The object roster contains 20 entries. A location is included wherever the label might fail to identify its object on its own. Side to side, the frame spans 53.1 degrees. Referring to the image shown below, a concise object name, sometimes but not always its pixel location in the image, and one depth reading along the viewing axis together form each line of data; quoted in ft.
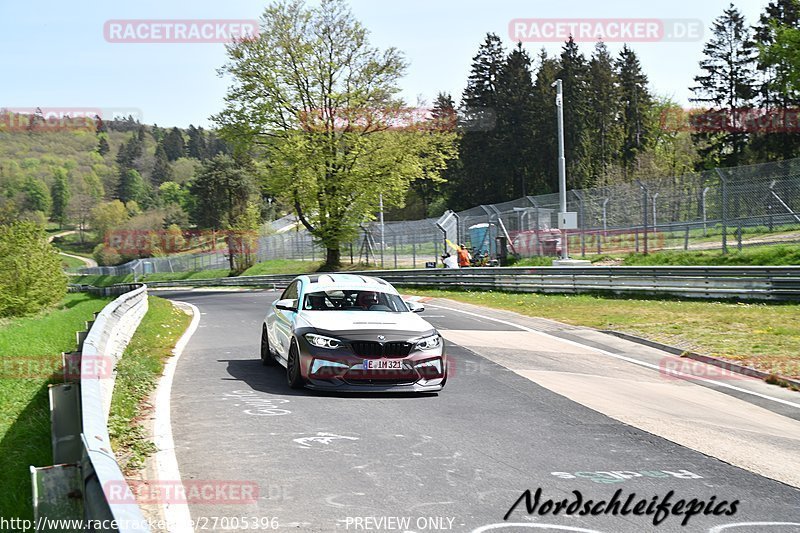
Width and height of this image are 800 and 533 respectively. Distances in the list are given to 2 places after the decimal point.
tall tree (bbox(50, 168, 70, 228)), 513.45
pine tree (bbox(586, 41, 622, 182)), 265.13
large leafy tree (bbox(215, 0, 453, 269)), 138.72
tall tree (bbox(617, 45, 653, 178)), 278.26
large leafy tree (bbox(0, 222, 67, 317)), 106.83
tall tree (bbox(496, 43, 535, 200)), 251.19
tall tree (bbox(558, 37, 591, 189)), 242.99
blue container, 128.92
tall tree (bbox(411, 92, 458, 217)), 286.46
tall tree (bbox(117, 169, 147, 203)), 554.05
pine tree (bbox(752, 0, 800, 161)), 190.60
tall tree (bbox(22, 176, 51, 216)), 475.72
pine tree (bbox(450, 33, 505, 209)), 257.55
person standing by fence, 110.52
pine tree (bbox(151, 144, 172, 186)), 613.11
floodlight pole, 98.22
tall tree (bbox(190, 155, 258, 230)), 312.50
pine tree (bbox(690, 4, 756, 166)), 225.35
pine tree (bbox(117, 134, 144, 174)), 627.87
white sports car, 30.22
